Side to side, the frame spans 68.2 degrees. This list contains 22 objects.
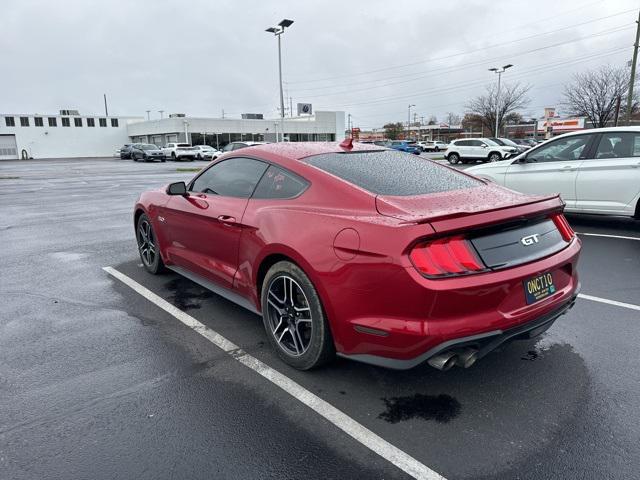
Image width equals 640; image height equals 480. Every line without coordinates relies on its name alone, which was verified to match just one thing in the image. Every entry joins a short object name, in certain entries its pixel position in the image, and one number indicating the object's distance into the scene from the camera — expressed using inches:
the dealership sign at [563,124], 2372.9
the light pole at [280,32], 1126.4
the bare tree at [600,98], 1469.0
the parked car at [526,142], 1714.3
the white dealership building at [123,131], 2432.3
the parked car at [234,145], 1336.6
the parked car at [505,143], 1187.3
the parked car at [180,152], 1776.6
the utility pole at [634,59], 962.2
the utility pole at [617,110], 1417.6
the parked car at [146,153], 1758.1
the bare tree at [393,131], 3393.2
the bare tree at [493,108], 2187.5
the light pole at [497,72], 1806.1
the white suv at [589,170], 283.7
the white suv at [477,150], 1144.2
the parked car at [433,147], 2253.9
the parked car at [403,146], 1797.5
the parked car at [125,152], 2056.6
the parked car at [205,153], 1769.7
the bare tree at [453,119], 4259.4
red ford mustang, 100.4
